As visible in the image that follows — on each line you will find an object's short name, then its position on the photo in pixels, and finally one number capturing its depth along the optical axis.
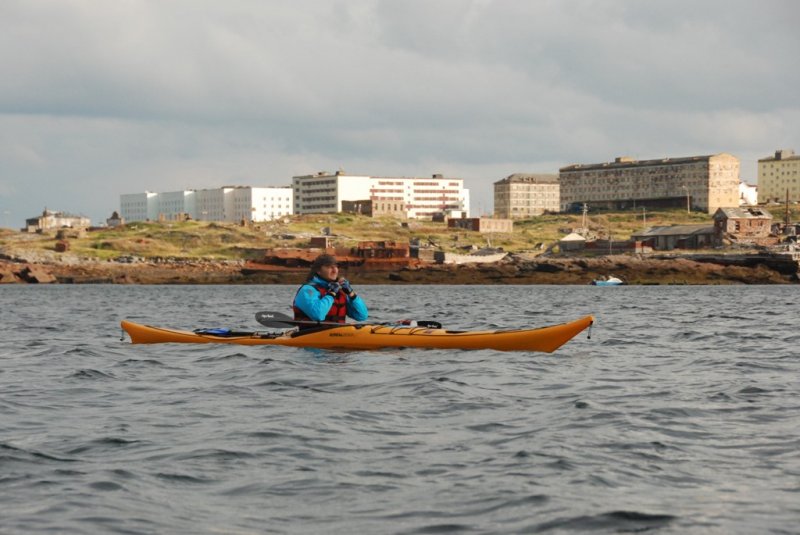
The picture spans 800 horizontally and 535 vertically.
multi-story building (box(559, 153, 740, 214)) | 196.38
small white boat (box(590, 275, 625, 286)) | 100.88
